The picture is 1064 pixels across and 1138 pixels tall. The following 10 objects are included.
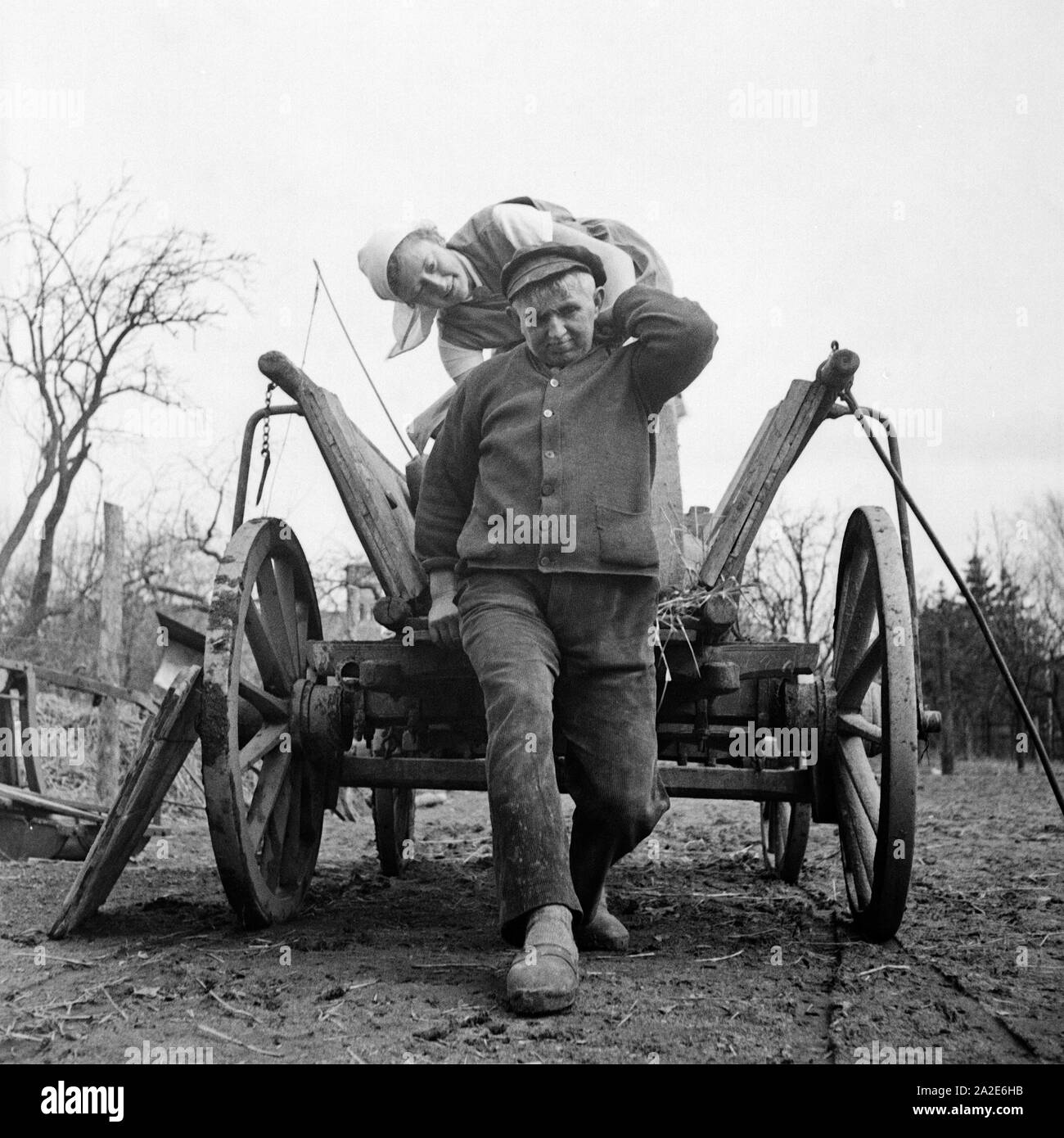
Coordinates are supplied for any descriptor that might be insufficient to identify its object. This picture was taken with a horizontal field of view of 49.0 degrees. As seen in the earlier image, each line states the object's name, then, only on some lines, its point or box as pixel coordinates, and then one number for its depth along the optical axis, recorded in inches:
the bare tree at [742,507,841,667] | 524.7
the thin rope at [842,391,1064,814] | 121.8
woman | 162.9
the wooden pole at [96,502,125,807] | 287.1
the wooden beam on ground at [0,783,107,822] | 177.0
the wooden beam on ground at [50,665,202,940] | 132.5
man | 116.0
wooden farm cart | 126.0
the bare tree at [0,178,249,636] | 375.9
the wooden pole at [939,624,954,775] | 544.1
